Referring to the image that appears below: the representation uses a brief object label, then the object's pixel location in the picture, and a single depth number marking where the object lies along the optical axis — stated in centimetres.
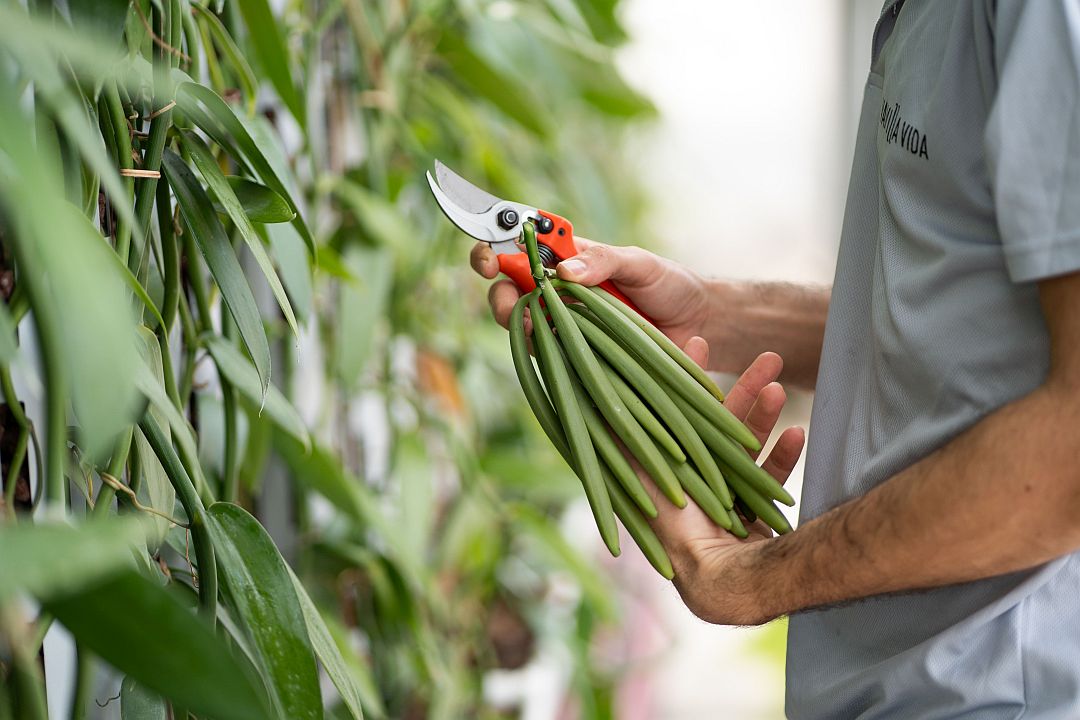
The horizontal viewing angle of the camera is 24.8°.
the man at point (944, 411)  130
